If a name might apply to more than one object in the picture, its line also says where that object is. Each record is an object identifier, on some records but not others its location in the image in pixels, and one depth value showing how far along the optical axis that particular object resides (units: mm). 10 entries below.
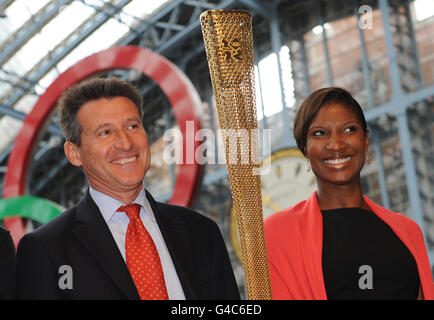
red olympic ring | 5977
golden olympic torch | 1903
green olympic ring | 6632
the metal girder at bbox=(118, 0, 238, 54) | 10602
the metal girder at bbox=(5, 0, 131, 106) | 10266
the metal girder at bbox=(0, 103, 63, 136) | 11664
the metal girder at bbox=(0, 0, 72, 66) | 9547
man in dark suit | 1966
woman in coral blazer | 2279
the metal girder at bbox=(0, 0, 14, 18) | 9014
